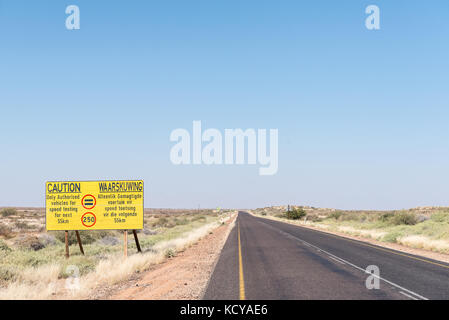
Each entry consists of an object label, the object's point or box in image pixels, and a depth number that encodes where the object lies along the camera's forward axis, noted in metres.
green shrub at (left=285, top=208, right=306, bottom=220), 87.94
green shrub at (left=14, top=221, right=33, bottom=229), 45.08
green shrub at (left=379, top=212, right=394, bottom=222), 47.28
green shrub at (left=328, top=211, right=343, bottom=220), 79.76
